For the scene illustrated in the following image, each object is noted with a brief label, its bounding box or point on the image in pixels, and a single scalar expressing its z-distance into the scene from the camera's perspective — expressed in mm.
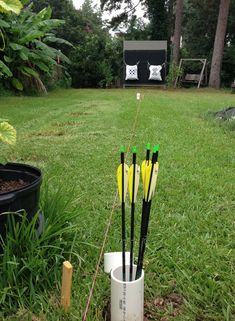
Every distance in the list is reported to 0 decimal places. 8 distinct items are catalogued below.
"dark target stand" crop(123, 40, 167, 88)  13547
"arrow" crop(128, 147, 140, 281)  1063
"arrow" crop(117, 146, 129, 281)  1057
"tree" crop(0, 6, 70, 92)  6738
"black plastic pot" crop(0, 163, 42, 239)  1273
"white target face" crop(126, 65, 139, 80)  13344
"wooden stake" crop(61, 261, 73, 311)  1066
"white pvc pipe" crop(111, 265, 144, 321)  1061
